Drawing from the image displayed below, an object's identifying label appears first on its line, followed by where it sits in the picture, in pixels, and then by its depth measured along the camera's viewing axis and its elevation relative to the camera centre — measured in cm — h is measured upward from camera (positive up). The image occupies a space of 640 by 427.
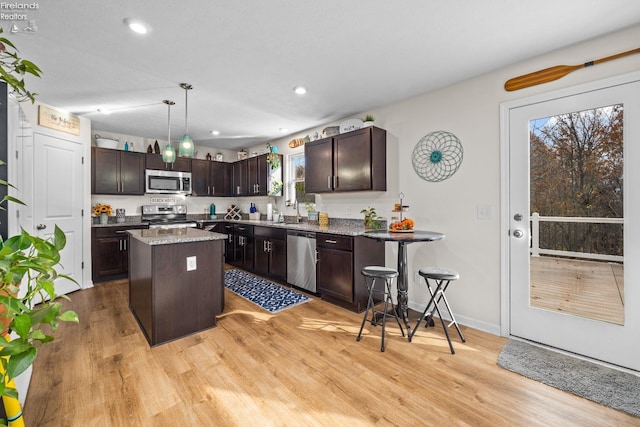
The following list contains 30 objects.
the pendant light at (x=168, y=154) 339 +70
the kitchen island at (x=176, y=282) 246 -64
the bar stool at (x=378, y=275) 252 -57
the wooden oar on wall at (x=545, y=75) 218 +114
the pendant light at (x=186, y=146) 313 +74
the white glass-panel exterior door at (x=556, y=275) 207 -29
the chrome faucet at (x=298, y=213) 487 -2
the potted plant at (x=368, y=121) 349 +112
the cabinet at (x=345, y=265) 321 -63
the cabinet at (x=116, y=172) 448 +69
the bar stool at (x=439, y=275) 242 -56
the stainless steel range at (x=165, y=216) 516 -6
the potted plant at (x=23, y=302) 68 -22
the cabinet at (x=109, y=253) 426 -61
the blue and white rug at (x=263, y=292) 343 -108
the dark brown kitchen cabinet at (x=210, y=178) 564 +71
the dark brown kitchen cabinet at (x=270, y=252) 417 -61
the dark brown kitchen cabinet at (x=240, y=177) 566 +72
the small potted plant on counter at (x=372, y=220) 359 -11
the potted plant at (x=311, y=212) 451 +0
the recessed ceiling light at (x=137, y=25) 197 +133
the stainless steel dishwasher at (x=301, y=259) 371 -64
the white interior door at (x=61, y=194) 351 +25
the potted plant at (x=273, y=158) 504 +96
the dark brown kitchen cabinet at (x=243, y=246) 484 -59
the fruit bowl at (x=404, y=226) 296 -15
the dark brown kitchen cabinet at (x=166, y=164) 502 +90
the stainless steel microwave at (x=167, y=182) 502 +57
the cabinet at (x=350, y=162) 343 +65
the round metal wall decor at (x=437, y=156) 297 +60
